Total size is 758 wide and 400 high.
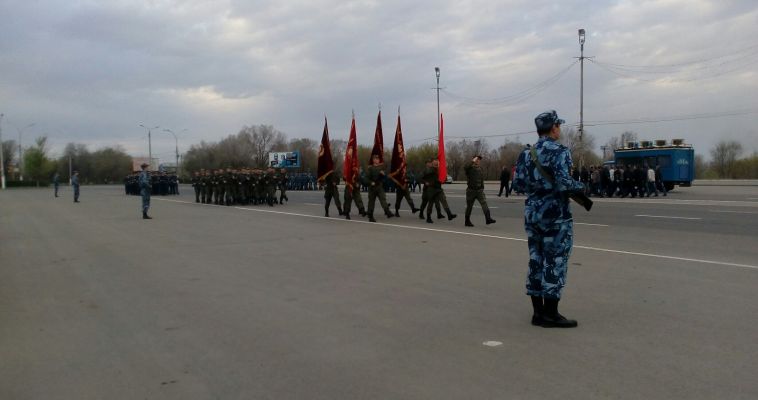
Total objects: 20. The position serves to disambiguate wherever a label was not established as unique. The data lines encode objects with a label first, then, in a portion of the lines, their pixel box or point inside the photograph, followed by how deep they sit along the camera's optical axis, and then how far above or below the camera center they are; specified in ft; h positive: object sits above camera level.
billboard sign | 266.98 +7.87
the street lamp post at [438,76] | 180.75 +29.74
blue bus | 105.29 +3.02
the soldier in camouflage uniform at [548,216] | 17.39 -1.15
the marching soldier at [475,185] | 47.52 -0.69
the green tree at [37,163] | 340.39 +8.35
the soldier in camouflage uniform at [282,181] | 89.27 -0.60
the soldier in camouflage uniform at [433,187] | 52.13 -0.91
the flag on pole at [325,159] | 61.67 +1.84
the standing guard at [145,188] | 62.95 -1.09
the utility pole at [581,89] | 132.36 +19.54
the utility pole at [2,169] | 257.34 +3.60
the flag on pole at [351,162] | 59.11 +1.44
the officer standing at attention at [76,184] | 104.94 -1.09
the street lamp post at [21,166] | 339.14 +6.50
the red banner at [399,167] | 57.93 +0.90
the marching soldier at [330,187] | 61.21 -1.03
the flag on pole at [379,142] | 56.70 +3.35
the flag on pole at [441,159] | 53.47 +1.70
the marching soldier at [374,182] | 53.67 -0.48
